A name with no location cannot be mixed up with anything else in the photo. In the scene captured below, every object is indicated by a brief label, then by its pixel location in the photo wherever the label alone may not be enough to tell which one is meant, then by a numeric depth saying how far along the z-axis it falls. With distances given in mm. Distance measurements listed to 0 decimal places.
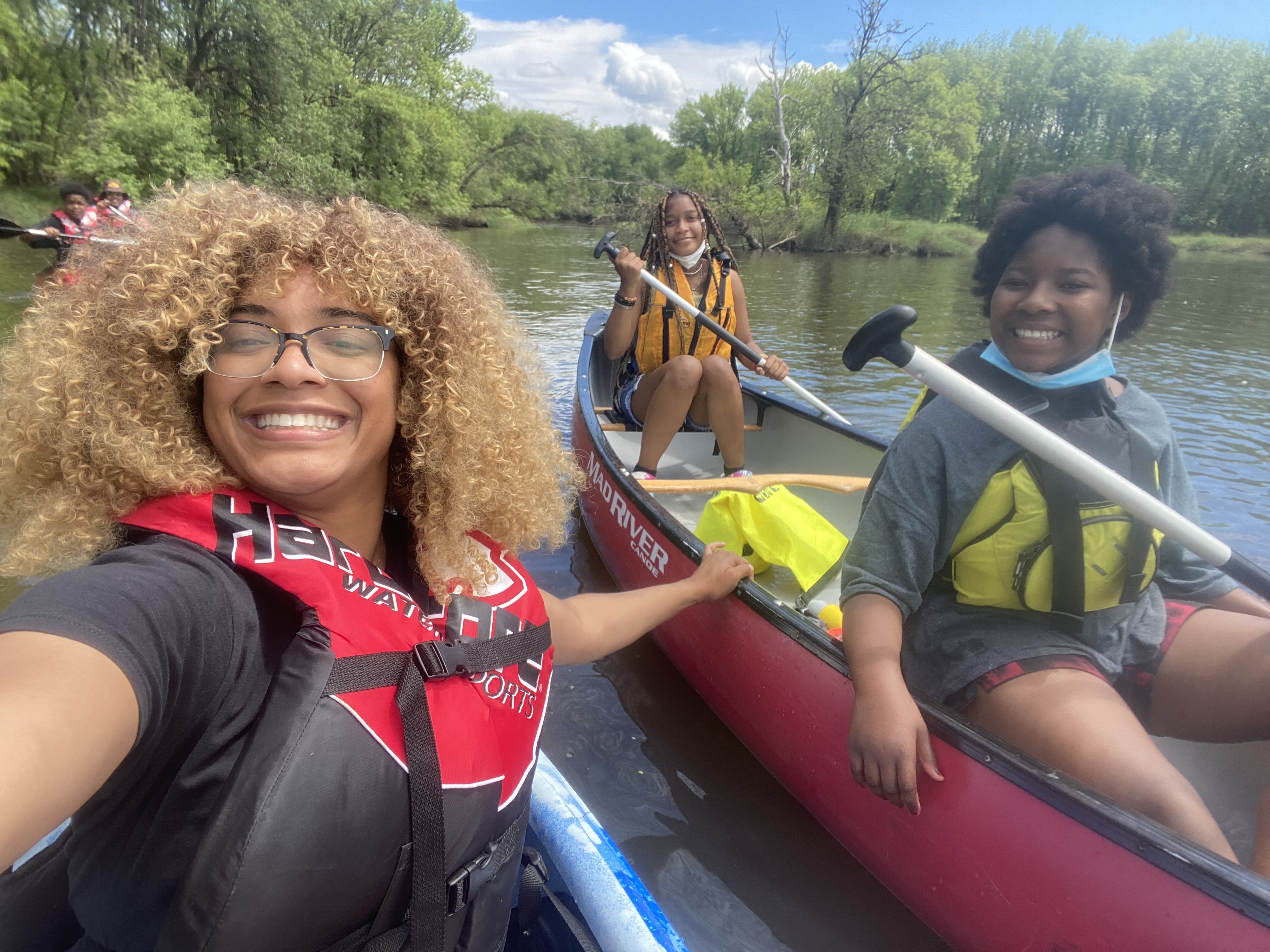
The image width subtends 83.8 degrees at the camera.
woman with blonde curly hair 846
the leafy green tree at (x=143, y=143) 16578
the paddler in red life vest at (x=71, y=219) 9000
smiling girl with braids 4156
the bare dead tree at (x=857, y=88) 26906
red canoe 1270
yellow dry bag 2943
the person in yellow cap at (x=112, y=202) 9516
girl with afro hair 1543
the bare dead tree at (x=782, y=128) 32281
